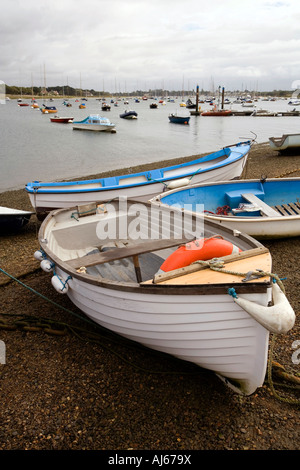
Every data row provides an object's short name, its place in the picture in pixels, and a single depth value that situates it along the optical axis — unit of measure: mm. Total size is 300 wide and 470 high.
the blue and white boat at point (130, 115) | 69000
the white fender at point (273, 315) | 3012
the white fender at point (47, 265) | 4932
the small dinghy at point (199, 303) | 3262
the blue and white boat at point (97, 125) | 42750
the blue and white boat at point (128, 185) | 9242
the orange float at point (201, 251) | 4211
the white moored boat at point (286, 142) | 19588
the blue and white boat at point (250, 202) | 7242
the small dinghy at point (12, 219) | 8984
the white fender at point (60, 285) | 4707
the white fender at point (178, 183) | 9422
